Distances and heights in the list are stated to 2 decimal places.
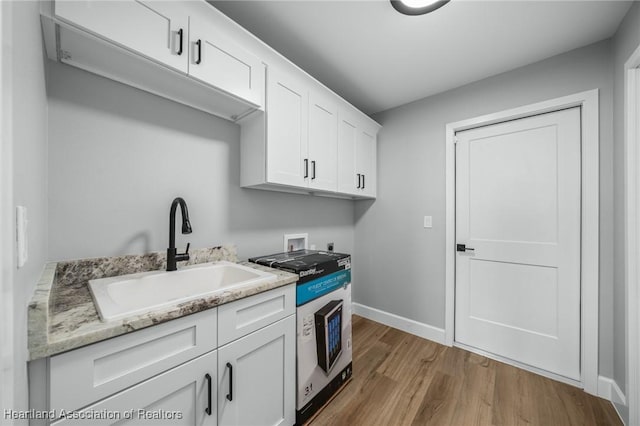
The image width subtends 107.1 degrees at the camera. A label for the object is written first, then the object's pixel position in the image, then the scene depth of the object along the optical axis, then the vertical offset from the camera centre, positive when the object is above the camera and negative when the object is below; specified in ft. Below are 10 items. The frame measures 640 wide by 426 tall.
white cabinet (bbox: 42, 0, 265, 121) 2.98 +2.38
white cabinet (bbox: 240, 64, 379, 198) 5.10 +1.76
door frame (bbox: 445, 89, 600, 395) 5.33 -0.50
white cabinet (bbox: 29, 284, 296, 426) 2.14 -1.85
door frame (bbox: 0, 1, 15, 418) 1.38 -0.03
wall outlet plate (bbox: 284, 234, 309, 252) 6.87 -0.92
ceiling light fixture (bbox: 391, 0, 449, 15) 4.29 +3.80
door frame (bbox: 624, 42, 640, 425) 4.27 -0.35
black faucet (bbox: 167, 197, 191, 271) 4.18 -0.43
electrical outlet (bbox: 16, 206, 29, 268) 1.80 -0.17
